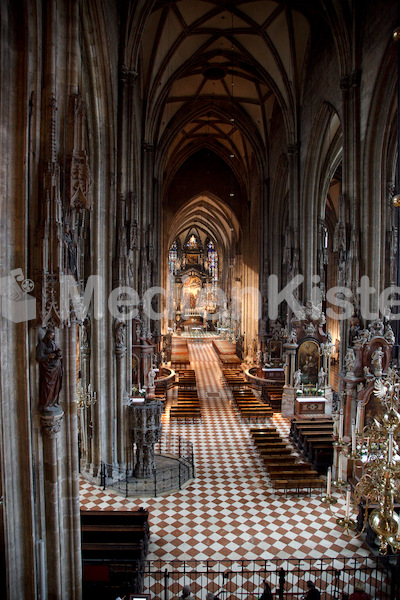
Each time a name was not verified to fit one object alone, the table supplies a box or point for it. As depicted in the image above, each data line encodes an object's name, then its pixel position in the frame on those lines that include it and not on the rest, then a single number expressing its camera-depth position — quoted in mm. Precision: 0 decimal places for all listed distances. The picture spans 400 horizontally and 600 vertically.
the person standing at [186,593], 7371
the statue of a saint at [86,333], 13049
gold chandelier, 5727
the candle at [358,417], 14207
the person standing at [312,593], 7328
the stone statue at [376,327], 14773
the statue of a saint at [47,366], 7164
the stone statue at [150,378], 22000
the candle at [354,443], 6830
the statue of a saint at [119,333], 13562
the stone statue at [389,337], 14703
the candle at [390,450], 5570
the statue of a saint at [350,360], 14599
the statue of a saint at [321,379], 21656
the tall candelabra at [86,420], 12727
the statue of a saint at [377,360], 14312
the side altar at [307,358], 21562
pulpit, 13328
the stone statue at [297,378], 21344
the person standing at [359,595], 7434
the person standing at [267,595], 7367
